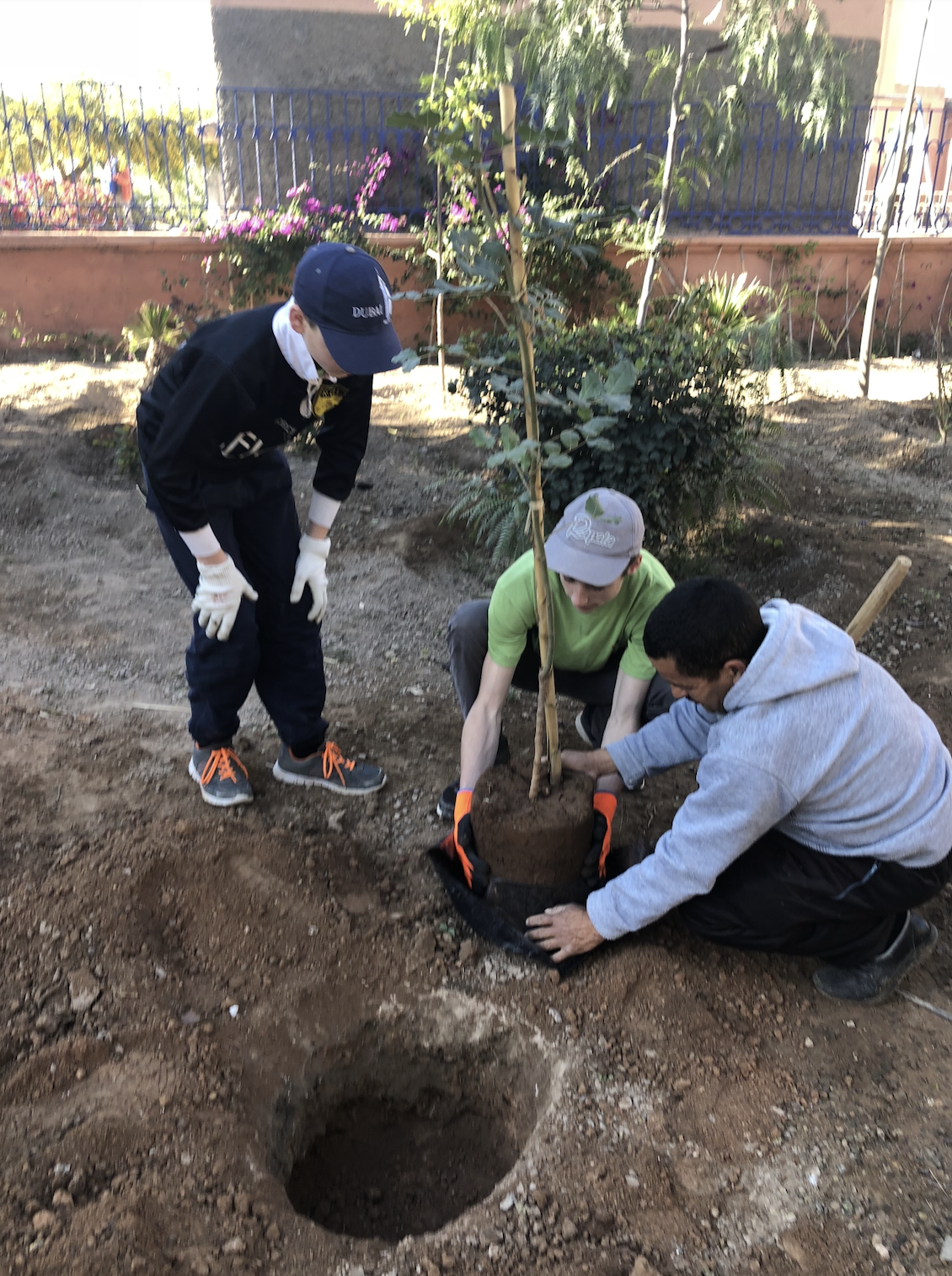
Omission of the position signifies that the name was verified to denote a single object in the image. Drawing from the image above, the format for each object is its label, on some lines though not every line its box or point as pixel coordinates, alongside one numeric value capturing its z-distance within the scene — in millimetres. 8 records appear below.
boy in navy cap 2076
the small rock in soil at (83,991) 2059
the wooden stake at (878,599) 2213
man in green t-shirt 2199
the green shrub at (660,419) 3598
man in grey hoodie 1784
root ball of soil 2111
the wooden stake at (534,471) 1632
